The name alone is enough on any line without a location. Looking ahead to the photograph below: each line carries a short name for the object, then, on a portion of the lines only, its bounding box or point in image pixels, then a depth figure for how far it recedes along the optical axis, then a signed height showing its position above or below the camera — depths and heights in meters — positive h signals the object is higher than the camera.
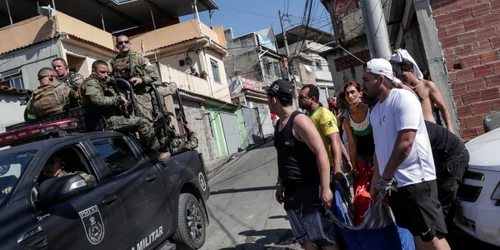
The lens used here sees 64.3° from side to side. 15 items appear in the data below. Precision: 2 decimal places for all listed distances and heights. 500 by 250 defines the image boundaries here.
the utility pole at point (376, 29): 5.27 +0.98
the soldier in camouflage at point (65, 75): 5.36 +1.32
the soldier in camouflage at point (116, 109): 4.43 +0.59
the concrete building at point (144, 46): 13.99 +4.78
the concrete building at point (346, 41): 20.61 +3.43
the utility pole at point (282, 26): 27.91 +6.86
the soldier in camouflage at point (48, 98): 4.67 +0.89
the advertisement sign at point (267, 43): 31.58 +6.84
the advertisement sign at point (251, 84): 26.23 +3.18
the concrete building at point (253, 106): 25.70 +1.68
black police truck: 2.54 -0.22
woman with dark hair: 3.52 -0.36
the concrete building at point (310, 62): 37.25 +5.62
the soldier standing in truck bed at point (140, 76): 5.20 +1.04
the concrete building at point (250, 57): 30.84 +5.78
